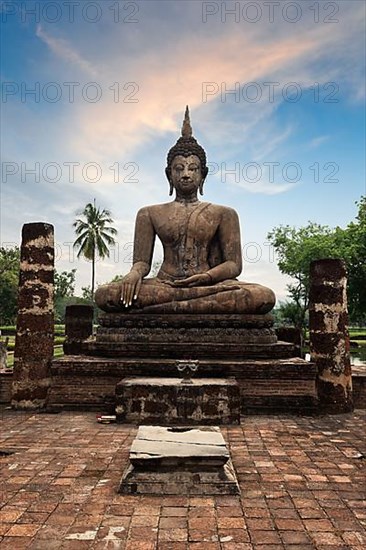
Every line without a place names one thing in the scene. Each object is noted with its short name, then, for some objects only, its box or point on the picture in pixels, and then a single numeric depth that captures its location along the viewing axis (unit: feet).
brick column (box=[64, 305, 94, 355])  43.32
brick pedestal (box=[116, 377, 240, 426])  22.56
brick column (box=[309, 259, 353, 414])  27.04
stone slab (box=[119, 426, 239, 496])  13.91
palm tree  120.47
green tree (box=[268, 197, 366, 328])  81.76
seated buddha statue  31.60
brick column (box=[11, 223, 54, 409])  27.32
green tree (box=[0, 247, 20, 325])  153.99
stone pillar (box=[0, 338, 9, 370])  49.02
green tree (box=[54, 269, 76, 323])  189.26
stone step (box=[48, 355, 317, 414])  26.04
